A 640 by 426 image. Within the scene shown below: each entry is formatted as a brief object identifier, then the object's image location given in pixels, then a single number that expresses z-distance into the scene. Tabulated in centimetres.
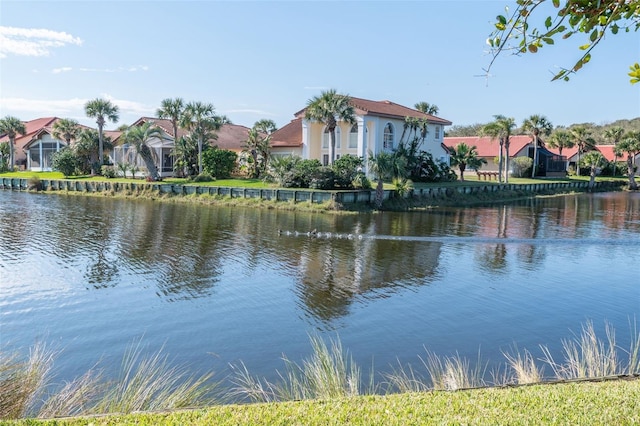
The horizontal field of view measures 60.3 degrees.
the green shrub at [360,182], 3972
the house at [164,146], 5528
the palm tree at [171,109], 5112
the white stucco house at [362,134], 4791
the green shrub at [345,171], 4021
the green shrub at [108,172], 5469
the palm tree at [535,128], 6769
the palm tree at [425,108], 6806
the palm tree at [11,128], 6644
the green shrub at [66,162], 5791
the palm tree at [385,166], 3641
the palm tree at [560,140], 7494
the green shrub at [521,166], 6825
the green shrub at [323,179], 3975
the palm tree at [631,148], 6944
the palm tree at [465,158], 5581
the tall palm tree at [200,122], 4988
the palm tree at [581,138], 7350
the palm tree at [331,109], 4212
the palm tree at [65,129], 6359
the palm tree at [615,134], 7419
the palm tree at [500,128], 5512
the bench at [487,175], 6462
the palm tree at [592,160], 6694
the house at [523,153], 7056
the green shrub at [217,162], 5066
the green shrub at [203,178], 4906
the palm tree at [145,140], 4897
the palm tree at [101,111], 5562
